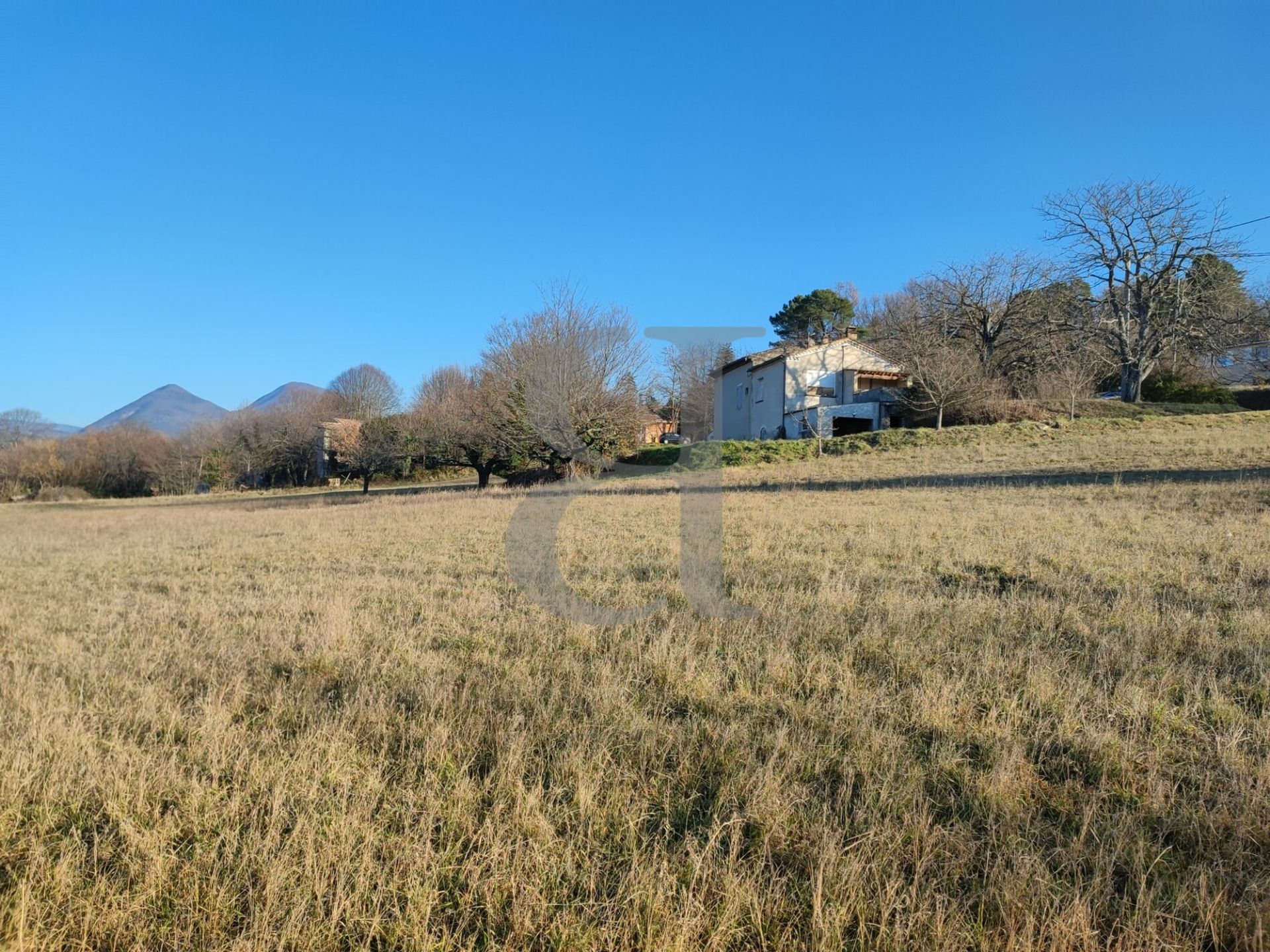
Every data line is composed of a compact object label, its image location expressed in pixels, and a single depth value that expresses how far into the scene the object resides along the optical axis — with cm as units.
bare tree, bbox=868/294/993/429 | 3034
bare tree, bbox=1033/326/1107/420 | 3306
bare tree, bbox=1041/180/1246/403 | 3391
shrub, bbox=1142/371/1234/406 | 3192
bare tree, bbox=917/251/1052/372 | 3828
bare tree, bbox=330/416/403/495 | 3950
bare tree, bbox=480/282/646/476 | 2389
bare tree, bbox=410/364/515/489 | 2650
